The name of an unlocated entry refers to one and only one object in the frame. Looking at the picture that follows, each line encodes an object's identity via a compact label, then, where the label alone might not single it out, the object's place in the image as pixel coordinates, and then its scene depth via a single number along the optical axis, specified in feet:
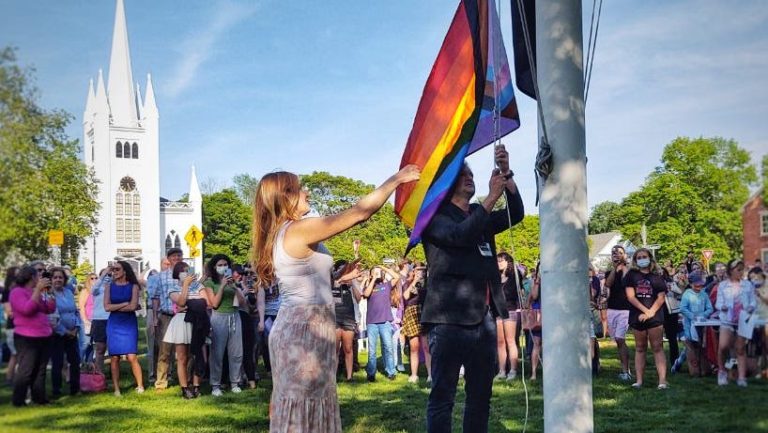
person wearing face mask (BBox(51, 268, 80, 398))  36.73
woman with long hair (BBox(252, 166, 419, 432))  13.61
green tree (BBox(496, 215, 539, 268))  244.42
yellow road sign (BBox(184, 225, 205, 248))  68.20
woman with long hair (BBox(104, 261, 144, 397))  36.09
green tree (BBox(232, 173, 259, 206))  368.54
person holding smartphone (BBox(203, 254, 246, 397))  37.37
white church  90.22
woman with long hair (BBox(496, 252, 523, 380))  39.86
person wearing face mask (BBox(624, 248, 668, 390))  33.91
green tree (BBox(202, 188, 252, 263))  317.63
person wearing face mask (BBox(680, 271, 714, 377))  36.58
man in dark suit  16.24
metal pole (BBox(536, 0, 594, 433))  14.19
